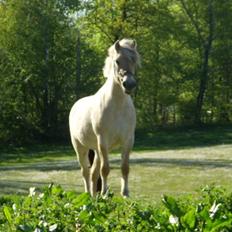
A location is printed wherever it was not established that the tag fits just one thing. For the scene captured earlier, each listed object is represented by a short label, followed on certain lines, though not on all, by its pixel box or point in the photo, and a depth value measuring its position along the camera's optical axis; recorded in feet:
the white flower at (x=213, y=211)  23.56
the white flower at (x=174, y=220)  22.97
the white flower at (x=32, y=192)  28.88
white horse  58.86
